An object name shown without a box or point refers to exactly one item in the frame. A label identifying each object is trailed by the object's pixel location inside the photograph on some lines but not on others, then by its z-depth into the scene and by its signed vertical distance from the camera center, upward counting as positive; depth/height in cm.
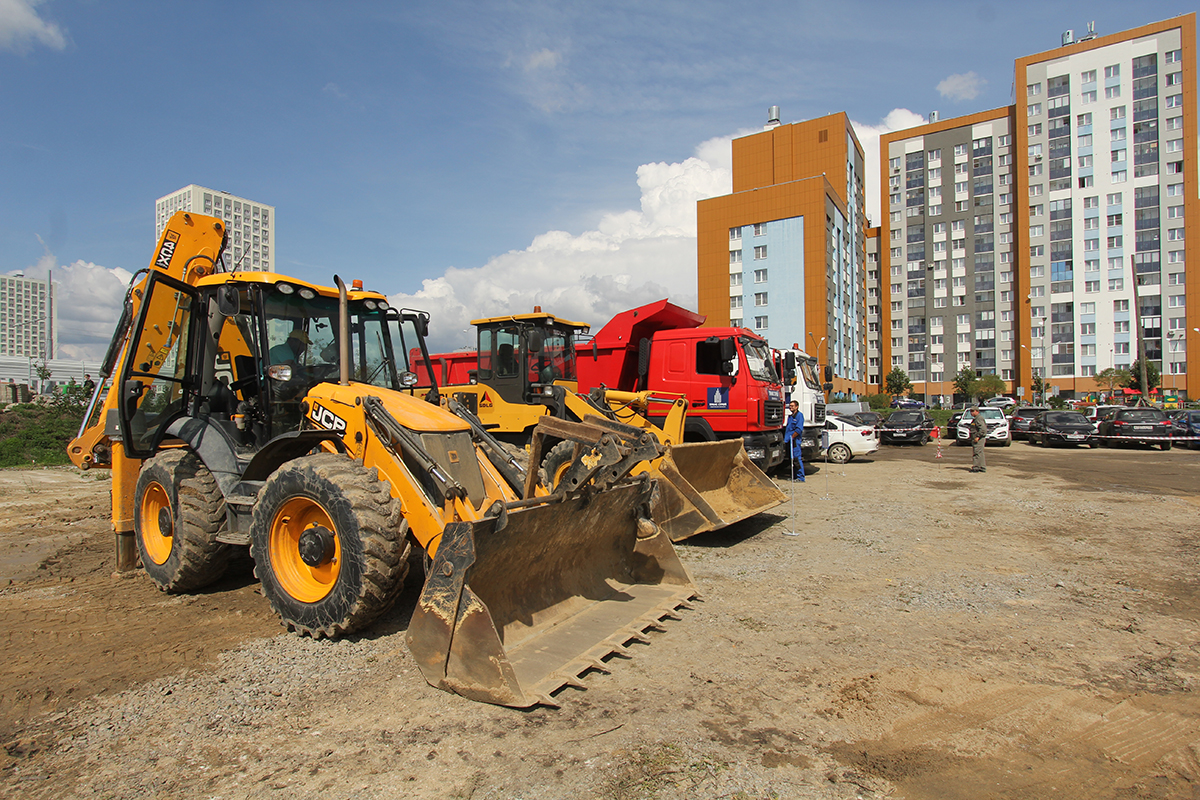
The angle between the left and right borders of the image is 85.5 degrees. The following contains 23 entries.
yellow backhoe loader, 416 -66
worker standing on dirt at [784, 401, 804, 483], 1371 -63
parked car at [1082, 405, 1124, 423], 2599 -48
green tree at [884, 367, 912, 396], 7081 +220
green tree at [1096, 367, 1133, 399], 5822 +212
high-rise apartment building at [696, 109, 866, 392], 5697 +1483
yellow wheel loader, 874 +3
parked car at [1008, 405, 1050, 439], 2861 -78
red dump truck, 1168 +66
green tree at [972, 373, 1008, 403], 6525 +145
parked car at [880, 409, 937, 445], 2623 -102
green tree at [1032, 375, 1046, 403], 6617 +159
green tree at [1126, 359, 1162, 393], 5656 +209
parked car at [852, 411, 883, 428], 2858 -69
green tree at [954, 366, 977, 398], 6596 +208
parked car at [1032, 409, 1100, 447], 2461 -108
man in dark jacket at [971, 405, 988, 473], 1602 -96
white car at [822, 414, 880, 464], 1883 -112
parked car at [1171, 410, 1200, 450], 2342 -97
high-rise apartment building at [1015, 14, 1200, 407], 6159 +1978
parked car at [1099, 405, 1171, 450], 2331 -95
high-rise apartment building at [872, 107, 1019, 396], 7162 +1762
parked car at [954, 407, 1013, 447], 2606 -107
